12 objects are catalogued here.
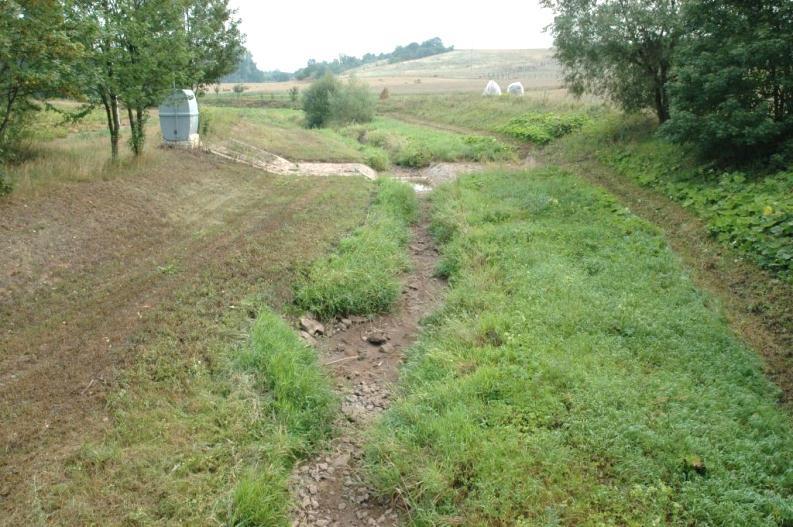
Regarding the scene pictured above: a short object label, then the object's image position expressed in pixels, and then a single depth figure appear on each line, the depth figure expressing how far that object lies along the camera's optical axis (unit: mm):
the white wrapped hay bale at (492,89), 38959
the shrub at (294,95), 50594
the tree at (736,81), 11016
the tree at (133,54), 11875
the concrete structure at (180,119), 16609
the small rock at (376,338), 7863
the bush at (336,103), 33969
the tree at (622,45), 16297
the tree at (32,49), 8906
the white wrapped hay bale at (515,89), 39219
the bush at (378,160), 20250
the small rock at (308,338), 7617
